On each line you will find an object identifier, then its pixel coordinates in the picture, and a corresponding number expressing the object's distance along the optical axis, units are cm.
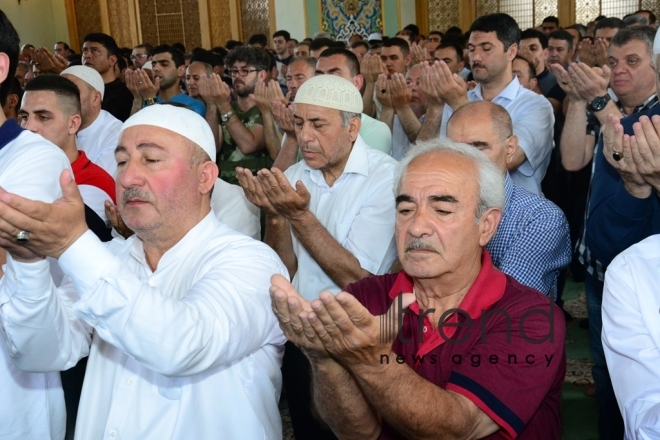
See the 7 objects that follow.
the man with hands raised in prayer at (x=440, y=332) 133
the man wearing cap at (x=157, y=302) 134
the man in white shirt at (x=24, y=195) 158
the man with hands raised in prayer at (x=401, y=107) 387
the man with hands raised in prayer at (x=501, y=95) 325
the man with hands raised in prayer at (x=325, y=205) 248
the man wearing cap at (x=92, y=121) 391
